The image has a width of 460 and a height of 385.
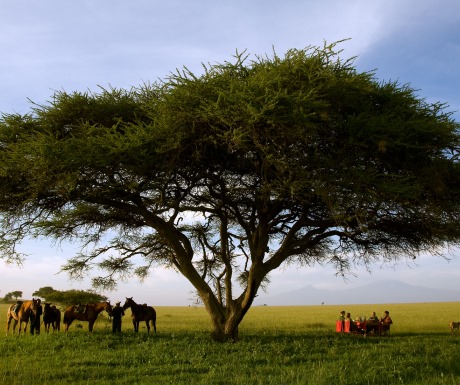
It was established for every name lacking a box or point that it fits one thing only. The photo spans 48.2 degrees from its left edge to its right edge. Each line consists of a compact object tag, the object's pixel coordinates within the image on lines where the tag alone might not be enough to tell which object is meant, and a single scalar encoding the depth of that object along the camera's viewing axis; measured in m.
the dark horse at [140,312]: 19.75
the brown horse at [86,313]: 19.14
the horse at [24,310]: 18.59
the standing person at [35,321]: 18.95
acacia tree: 14.89
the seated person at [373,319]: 22.44
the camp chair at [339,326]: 22.95
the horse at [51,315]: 19.58
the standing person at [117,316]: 18.89
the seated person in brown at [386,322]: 22.69
